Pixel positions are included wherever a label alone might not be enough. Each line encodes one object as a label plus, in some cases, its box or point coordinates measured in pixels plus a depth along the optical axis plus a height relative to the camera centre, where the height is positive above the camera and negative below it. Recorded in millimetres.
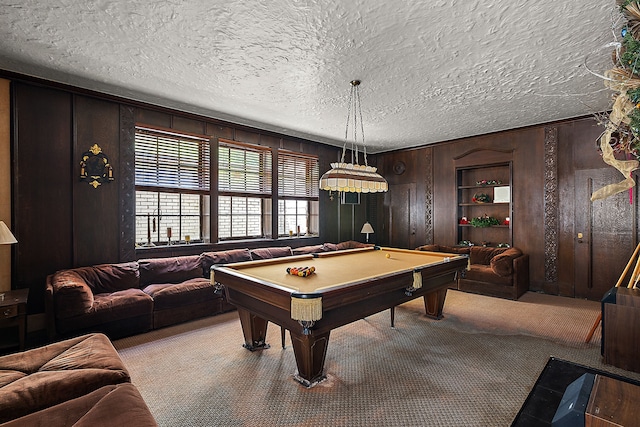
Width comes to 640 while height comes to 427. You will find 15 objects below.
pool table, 2242 -646
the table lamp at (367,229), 7089 -368
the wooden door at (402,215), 7215 -62
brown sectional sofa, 3127 -955
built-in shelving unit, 5938 +227
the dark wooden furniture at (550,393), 1577 -1199
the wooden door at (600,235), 4641 -348
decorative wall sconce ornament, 3922 +604
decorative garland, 1569 +628
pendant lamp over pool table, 3334 +381
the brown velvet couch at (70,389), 1382 -930
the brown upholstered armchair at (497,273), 4988 -1015
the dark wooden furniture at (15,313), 2879 -937
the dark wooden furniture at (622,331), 2727 -1077
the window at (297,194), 6168 +410
